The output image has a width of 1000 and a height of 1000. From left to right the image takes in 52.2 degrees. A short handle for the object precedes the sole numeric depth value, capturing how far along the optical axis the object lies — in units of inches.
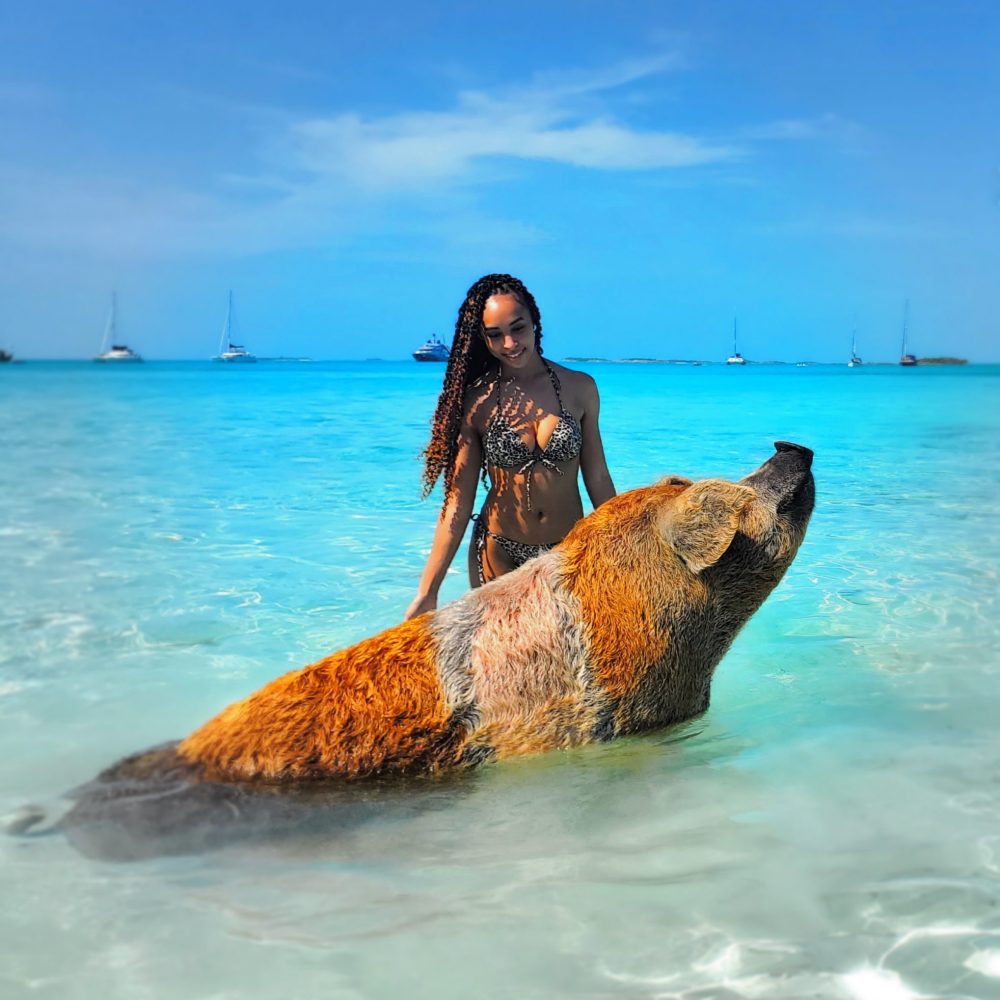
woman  187.9
